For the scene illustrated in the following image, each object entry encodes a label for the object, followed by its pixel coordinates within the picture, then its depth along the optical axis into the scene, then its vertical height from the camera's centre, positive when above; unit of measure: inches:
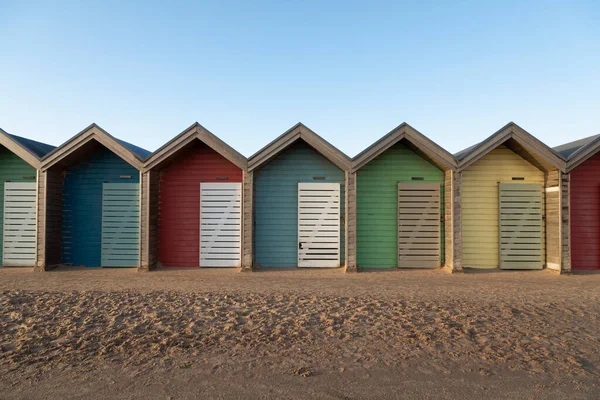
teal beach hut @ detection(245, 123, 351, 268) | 454.3 -1.6
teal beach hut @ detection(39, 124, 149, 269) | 463.8 -2.2
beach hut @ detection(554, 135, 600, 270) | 445.4 -3.8
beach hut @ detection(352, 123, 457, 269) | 450.0 +0.6
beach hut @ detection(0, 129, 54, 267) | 464.1 -17.9
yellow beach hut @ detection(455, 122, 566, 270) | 436.8 +2.7
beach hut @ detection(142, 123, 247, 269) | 460.1 -1.2
